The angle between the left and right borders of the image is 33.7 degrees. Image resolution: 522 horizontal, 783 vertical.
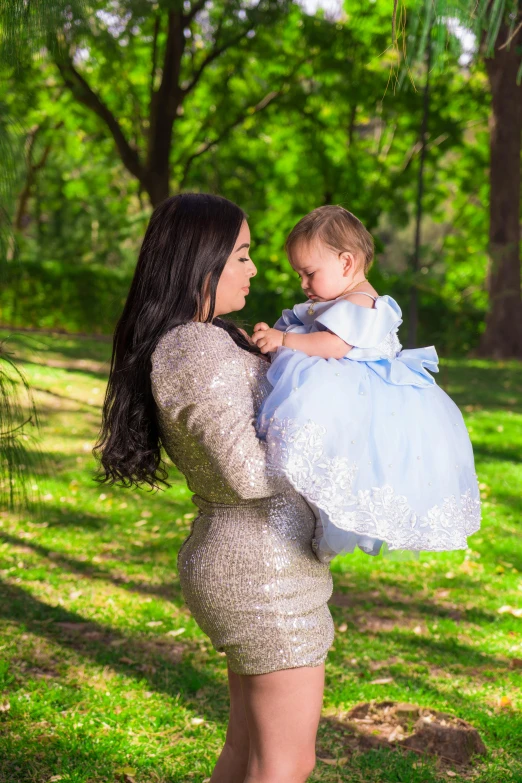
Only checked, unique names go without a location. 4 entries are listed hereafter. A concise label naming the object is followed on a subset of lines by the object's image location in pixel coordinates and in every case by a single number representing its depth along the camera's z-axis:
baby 1.80
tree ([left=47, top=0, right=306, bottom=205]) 12.23
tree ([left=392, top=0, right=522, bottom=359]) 15.16
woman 1.82
